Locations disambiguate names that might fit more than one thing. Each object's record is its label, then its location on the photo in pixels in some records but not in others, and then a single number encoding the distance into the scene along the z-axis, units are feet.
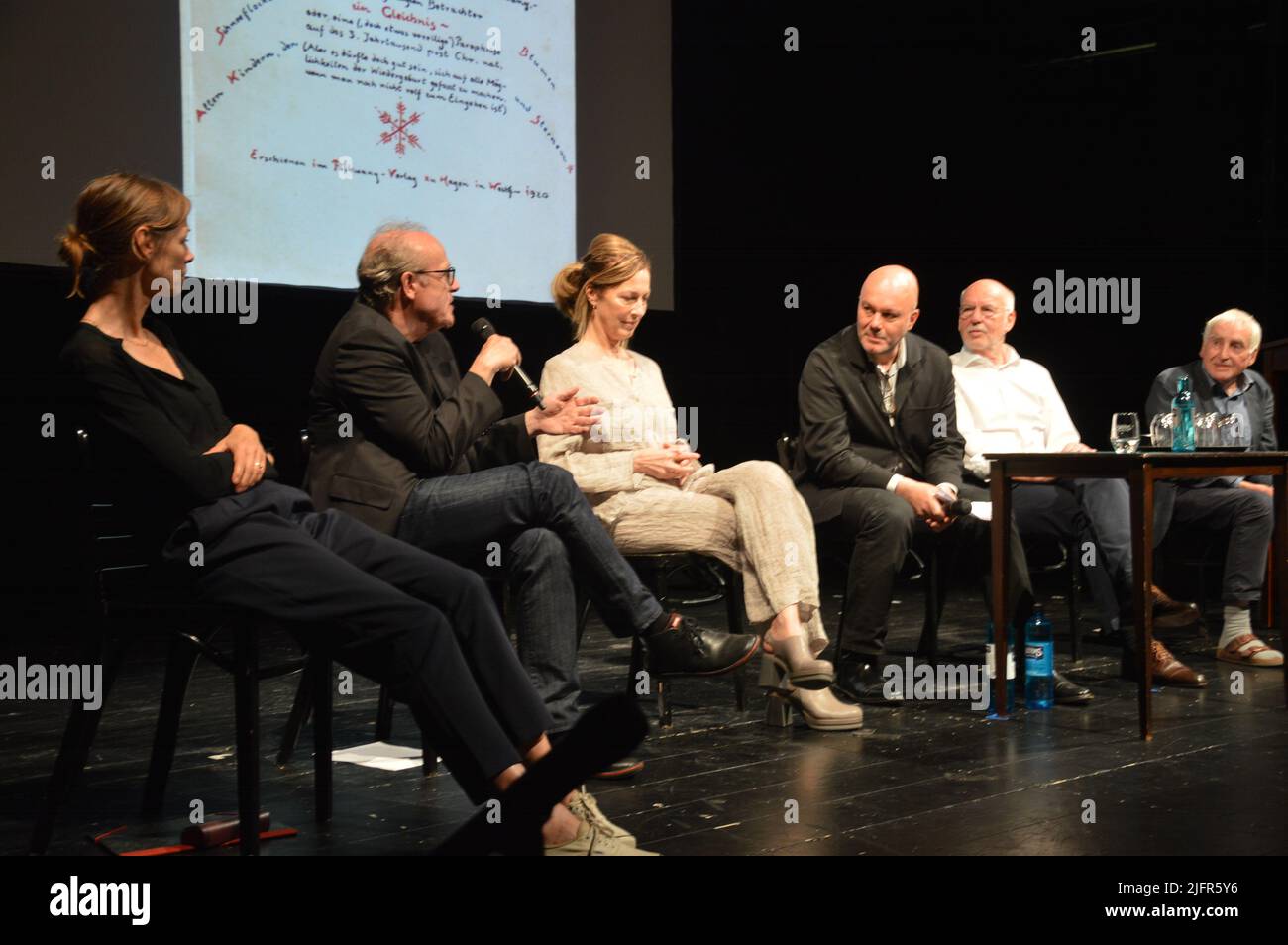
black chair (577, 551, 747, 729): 9.22
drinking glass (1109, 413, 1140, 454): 10.14
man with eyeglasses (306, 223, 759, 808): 7.28
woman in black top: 5.71
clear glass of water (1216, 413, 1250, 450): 9.97
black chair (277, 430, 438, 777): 8.07
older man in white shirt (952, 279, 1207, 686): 11.24
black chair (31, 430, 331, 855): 5.82
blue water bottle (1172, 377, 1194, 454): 9.89
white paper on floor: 8.09
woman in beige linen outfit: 8.95
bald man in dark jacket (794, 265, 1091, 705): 10.01
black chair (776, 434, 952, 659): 10.87
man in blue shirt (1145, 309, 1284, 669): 11.94
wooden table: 8.80
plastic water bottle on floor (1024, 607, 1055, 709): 9.78
